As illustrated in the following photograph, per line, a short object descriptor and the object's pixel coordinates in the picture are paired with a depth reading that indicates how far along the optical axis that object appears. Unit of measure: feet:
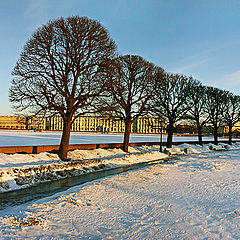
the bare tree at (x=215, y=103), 140.97
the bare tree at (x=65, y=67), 56.59
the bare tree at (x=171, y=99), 108.88
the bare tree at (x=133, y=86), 85.46
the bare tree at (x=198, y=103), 126.41
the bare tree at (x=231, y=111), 154.26
